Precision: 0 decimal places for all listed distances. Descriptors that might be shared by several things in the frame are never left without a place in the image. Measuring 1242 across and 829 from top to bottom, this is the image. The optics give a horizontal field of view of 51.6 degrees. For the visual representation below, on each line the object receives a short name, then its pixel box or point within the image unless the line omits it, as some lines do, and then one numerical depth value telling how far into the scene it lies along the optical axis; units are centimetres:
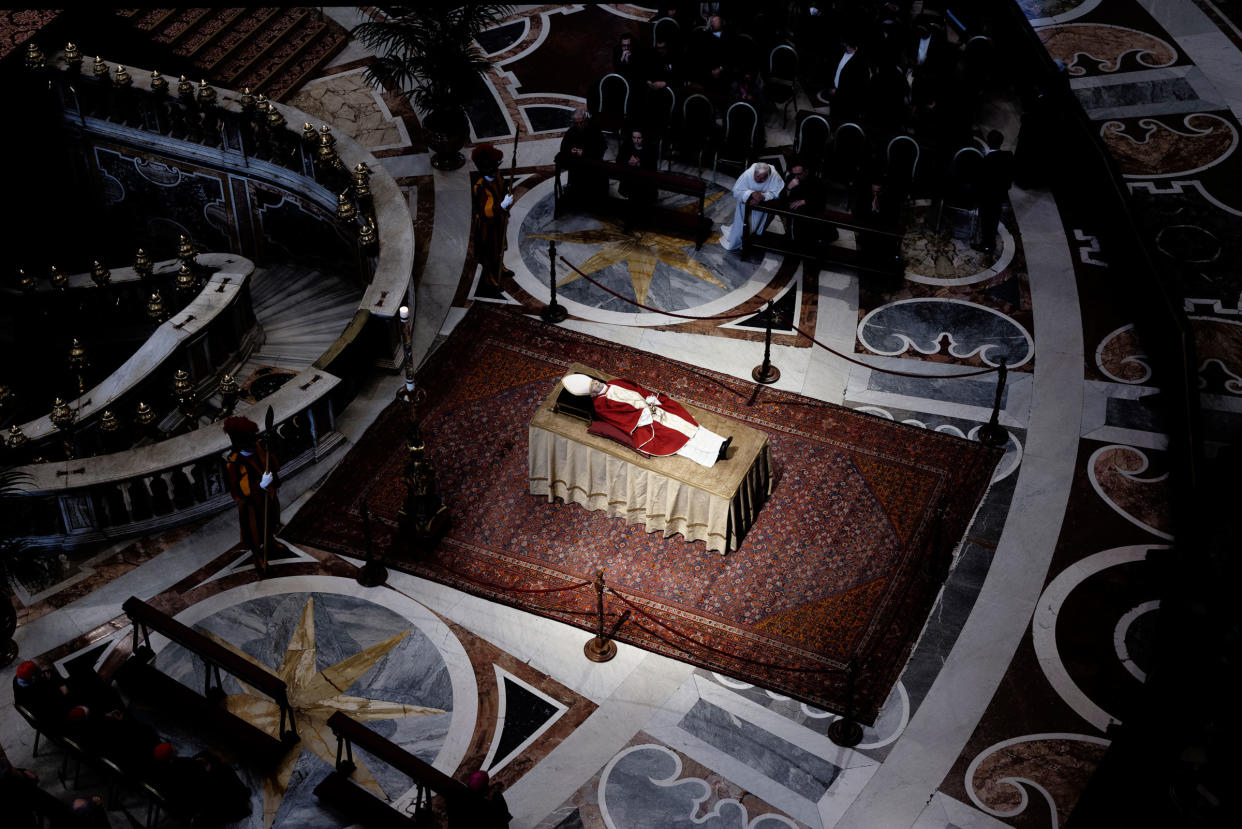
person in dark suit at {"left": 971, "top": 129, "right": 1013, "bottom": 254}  1292
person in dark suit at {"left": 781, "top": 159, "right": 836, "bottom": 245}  1311
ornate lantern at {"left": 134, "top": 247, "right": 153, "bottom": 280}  1273
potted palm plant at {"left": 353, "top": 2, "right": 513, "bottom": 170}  1364
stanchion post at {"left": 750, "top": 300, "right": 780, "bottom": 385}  1187
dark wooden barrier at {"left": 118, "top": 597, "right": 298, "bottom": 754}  882
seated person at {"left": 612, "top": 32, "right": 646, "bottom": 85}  1477
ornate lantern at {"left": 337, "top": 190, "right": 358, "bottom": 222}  1262
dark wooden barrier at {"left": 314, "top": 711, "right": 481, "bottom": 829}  795
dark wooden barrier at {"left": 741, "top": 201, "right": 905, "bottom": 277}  1285
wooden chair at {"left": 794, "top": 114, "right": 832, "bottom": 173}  1387
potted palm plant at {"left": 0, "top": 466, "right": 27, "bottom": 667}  946
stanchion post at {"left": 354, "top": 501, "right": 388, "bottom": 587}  1023
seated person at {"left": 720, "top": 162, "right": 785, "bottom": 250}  1314
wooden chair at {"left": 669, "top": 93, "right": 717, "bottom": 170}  1414
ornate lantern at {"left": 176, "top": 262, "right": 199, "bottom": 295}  1270
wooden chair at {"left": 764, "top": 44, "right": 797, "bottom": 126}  1513
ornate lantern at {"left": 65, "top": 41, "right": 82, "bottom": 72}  1383
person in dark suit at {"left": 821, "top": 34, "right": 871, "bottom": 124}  1443
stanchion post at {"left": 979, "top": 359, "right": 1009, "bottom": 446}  1132
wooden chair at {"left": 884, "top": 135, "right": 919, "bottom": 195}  1344
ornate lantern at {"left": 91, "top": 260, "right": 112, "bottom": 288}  1268
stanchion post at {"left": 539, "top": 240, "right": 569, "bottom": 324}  1270
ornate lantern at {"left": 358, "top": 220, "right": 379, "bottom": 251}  1237
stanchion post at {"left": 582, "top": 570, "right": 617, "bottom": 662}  970
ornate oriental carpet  980
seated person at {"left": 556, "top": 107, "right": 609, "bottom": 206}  1366
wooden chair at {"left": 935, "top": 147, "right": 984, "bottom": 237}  1329
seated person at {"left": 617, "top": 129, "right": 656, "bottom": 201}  1362
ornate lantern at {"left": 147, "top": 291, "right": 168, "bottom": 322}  1239
